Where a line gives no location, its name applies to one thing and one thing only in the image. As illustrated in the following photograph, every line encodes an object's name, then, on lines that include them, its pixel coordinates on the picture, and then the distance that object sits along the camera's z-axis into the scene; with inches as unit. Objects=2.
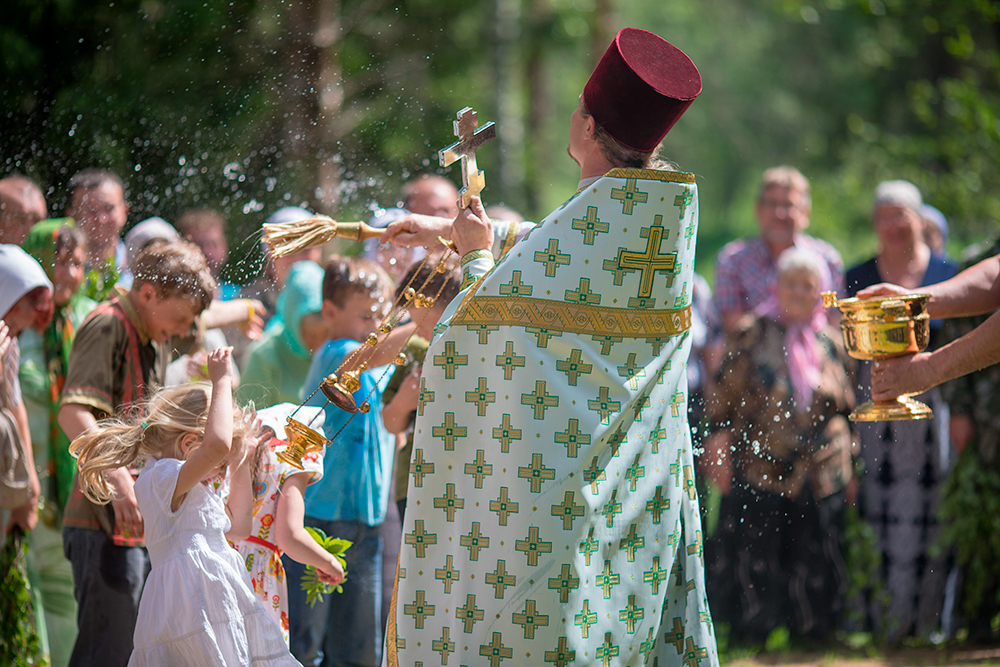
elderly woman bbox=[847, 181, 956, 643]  475.5
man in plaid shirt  549.0
